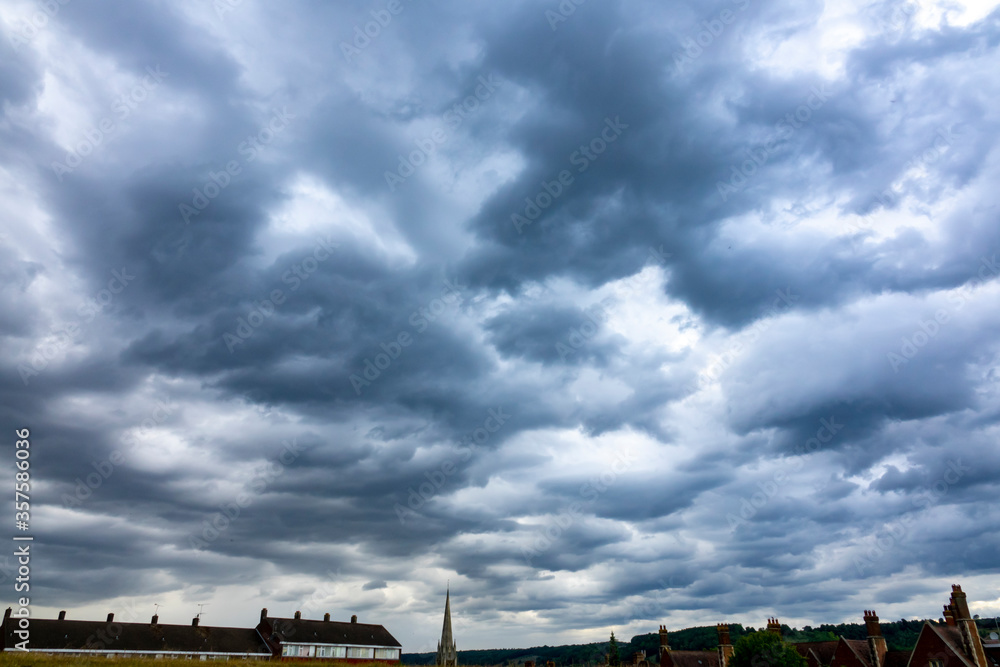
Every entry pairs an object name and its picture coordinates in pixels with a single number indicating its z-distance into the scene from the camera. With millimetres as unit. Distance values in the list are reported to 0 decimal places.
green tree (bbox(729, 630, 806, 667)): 68188
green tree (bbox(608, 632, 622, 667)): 159875
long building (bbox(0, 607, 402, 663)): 92375
